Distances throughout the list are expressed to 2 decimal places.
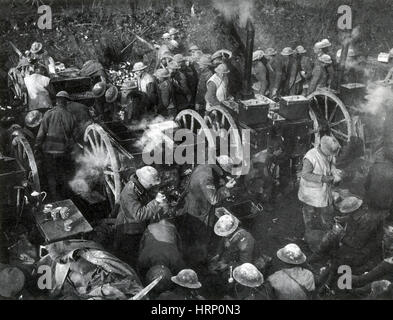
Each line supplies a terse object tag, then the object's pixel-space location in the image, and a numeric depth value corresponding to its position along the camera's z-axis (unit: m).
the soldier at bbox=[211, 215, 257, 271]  5.61
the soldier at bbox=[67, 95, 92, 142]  7.93
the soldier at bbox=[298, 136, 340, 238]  6.65
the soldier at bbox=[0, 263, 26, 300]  4.31
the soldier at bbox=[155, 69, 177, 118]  9.11
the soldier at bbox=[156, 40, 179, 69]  11.79
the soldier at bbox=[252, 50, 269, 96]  11.23
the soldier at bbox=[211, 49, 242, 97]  11.05
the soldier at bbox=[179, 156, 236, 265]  6.43
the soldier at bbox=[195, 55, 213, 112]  10.04
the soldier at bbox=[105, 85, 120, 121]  8.84
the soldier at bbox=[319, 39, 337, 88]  10.30
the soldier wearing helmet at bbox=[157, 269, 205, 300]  4.70
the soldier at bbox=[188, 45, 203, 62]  11.62
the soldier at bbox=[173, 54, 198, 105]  10.27
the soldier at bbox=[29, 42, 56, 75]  9.98
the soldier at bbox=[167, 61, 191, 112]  9.68
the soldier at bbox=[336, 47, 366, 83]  11.45
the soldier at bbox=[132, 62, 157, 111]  8.98
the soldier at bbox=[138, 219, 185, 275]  5.44
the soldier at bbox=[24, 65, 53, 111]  8.84
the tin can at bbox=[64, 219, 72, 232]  5.64
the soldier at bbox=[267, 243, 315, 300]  4.77
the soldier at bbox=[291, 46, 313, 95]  11.77
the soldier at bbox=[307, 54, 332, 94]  10.10
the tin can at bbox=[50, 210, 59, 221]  5.86
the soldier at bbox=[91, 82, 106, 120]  8.90
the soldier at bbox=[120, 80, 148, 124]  8.57
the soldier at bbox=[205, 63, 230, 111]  8.91
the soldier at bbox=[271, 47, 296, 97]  11.54
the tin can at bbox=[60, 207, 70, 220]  5.88
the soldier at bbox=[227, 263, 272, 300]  4.67
